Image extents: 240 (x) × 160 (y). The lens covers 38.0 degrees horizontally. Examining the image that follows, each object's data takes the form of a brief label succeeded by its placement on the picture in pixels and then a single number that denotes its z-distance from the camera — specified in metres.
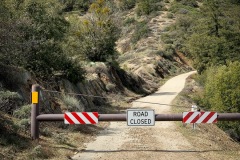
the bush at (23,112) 11.35
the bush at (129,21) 75.72
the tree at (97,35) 29.58
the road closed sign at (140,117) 9.87
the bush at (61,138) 10.92
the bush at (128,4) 87.25
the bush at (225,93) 29.11
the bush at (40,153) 8.84
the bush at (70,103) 15.44
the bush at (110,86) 27.92
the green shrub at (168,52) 60.93
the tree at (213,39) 42.03
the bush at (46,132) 11.17
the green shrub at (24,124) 10.41
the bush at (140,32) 65.88
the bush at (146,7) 79.19
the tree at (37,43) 12.84
